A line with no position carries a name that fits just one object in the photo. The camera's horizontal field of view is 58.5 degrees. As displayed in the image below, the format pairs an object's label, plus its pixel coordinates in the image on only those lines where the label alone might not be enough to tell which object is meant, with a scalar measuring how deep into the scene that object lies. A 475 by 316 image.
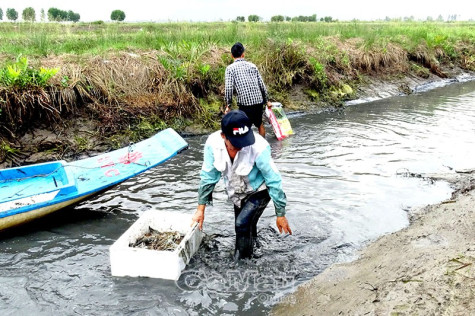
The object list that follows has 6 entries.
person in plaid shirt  7.48
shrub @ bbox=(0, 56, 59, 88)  7.81
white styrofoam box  4.07
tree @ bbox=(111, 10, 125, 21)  53.22
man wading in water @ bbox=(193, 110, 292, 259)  3.71
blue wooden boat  5.06
